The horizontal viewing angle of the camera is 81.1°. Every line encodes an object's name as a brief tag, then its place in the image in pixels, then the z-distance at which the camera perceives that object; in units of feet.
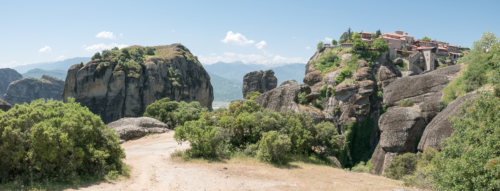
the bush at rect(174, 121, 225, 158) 67.15
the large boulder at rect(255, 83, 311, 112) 119.85
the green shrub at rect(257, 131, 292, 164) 66.80
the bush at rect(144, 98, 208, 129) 131.23
